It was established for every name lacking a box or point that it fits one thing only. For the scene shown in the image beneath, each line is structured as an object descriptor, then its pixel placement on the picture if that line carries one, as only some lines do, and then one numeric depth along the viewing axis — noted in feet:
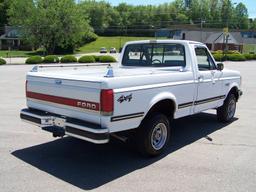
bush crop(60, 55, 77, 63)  99.61
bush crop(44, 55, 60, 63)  97.18
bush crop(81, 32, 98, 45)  277.08
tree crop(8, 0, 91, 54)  182.32
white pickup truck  13.31
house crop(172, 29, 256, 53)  245.15
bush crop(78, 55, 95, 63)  99.54
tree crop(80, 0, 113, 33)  364.64
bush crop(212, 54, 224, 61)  119.86
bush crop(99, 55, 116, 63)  100.96
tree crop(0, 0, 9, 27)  280.35
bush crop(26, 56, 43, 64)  93.69
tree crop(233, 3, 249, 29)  425.57
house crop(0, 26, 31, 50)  250.83
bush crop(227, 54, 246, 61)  124.08
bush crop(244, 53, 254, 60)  135.01
